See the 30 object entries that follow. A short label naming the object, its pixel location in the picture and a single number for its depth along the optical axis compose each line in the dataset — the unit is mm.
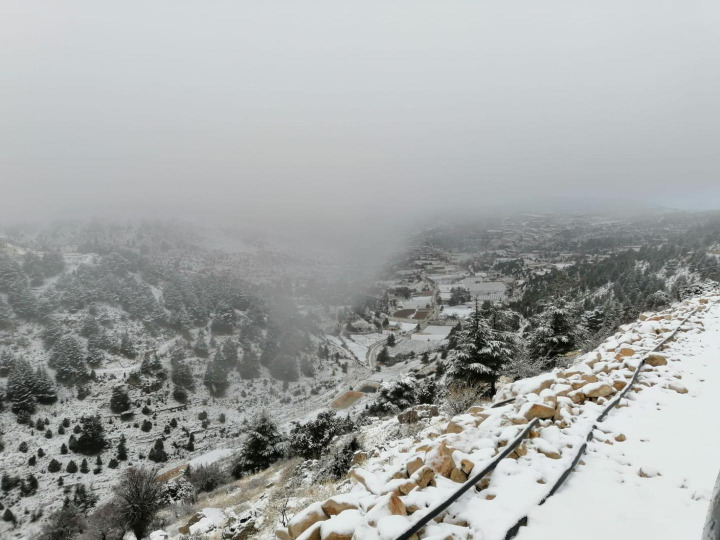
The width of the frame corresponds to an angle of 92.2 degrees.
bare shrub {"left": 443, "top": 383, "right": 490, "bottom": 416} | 12301
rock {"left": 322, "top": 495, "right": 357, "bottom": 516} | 3311
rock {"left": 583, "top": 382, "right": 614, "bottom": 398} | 5430
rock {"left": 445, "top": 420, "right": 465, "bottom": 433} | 4715
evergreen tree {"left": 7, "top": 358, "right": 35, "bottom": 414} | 49719
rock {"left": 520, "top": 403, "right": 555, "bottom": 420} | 4684
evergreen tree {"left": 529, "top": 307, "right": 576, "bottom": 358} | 19359
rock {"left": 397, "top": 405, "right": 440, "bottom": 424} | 14425
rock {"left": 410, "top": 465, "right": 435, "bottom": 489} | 3432
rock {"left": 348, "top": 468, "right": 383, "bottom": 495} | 3607
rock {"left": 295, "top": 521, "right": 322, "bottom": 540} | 2955
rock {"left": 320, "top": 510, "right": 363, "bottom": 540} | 2893
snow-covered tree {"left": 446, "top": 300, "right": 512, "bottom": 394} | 17656
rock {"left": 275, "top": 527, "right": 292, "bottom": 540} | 3194
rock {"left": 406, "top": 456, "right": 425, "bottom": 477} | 3744
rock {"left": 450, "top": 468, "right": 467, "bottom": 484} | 3439
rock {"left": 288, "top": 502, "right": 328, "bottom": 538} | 3229
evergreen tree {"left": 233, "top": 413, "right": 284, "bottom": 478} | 28688
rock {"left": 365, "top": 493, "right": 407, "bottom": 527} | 2914
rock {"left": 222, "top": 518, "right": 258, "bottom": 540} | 7672
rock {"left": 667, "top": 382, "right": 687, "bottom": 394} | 5934
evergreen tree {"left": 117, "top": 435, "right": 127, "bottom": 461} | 46531
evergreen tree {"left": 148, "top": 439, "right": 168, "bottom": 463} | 47125
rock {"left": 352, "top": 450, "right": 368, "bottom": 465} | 9250
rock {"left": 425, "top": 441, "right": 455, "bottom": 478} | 3578
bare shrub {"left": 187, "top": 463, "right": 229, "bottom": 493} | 28562
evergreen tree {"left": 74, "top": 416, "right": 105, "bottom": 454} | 46156
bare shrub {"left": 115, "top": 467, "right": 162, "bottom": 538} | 16172
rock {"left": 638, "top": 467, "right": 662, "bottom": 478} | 3709
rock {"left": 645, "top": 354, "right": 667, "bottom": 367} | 6914
